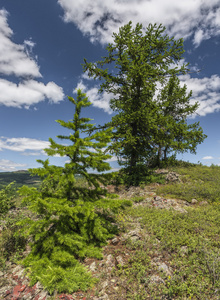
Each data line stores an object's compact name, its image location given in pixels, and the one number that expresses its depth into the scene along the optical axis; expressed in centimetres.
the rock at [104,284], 411
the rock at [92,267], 466
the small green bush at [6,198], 673
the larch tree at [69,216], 406
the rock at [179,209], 798
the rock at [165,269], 429
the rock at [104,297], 378
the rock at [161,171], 1623
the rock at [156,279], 407
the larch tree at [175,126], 1361
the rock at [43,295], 376
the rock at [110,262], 471
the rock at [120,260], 475
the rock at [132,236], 573
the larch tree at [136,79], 1255
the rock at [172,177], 1323
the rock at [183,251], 490
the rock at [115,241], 565
